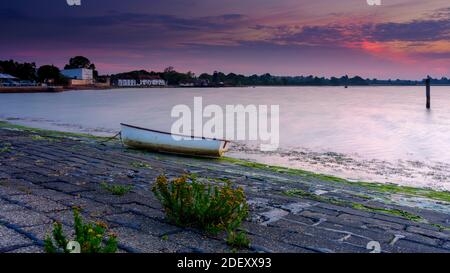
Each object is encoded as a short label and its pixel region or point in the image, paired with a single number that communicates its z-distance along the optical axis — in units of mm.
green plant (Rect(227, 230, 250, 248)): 4797
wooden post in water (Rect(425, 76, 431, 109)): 51584
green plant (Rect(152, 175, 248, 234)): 5230
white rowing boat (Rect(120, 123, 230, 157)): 16141
